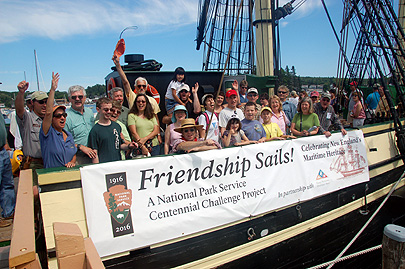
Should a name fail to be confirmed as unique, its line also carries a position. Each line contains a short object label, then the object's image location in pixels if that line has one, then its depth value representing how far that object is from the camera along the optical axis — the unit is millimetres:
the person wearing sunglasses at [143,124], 3939
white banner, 2633
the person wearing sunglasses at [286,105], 5829
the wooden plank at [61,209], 2398
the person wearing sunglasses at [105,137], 3238
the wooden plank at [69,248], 1310
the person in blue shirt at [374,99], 8117
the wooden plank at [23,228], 1468
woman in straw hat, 3189
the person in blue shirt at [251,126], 4051
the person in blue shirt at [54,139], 2992
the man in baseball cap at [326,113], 4980
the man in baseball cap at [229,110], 4410
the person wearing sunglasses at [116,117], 3673
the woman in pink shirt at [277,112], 4926
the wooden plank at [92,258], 1295
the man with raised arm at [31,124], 3801
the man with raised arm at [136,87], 4688
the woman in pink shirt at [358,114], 6504
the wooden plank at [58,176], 2395
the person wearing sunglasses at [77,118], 3637
